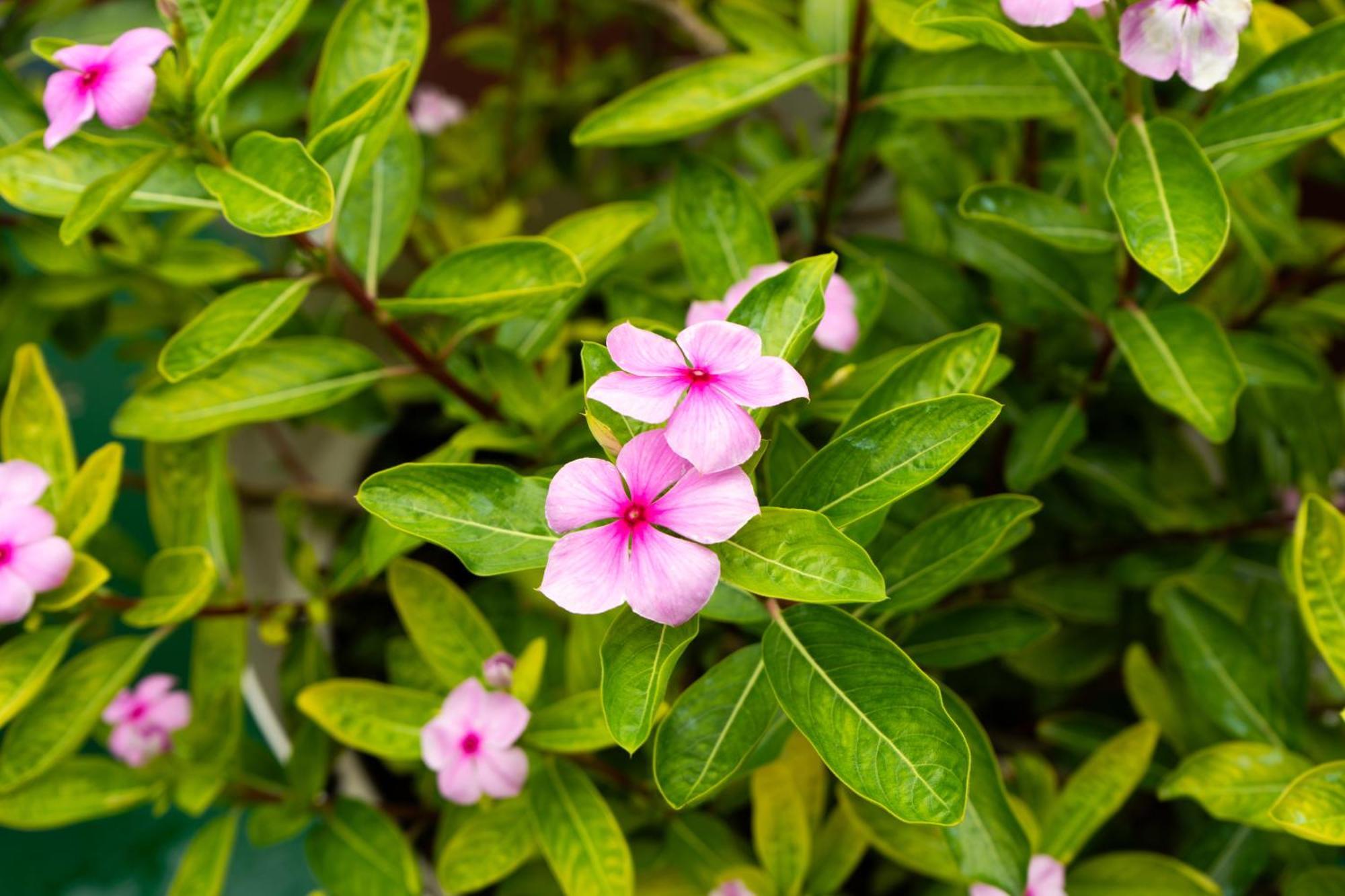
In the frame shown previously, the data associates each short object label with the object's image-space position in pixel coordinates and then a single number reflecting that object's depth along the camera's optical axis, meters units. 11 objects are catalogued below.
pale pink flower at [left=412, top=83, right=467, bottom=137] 1.22
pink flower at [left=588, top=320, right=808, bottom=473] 0.41
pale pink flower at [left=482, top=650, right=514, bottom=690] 0.63
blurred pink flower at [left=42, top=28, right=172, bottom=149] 0.52
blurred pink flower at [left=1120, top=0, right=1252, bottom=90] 0.49
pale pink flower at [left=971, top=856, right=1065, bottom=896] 0.59
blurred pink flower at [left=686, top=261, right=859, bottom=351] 0.60
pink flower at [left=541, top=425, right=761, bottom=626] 0.42
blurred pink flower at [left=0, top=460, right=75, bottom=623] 0.56
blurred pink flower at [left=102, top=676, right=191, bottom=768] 0.75
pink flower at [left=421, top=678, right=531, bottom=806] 0.60
